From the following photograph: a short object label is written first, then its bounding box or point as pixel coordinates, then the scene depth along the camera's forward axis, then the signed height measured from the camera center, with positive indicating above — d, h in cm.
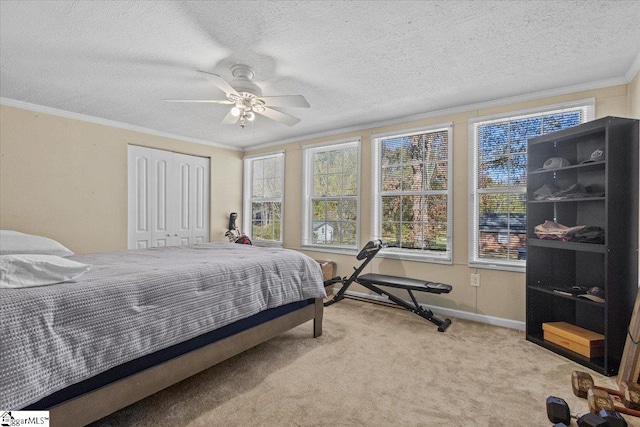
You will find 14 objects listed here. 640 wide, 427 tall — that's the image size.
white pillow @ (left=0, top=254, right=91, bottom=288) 145 -29
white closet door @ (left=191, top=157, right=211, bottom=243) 527 +20
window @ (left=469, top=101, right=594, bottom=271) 332 +34
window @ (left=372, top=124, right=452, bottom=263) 386 +25
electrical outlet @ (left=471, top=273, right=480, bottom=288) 353 -75
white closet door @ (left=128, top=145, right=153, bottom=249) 445 +19
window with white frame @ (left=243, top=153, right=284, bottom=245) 555 +26
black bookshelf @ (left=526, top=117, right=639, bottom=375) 240 -20
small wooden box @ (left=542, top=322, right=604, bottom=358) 249 -104
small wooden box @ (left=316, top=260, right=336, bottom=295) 453 -85
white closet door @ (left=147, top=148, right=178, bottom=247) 471 +19
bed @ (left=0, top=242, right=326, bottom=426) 131 -62
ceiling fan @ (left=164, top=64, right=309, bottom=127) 260 +97
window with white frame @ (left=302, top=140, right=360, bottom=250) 465 +26
